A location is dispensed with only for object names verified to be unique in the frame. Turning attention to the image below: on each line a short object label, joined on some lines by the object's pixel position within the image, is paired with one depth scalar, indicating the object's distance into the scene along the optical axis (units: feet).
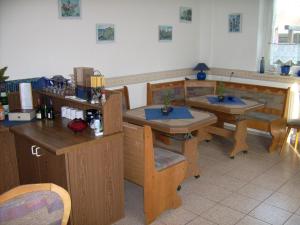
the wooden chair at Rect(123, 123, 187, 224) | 8.84
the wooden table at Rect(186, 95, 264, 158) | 13.44
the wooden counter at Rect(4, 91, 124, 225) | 8.02
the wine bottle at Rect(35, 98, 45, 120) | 10.50
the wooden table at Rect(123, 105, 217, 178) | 10.85
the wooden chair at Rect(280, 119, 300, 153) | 14.26
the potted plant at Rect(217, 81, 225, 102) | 14.55
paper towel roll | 10.63
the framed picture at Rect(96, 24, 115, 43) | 14.01
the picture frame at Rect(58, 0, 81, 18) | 12.55
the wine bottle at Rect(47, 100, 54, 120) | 10.50
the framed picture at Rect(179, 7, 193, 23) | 17.64
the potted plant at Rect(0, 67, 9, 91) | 10.53
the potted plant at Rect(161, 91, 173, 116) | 12.26
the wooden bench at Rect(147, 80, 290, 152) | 15.00
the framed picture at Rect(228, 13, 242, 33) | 17.65
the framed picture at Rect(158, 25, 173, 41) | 16.72
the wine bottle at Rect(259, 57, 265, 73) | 17.08
